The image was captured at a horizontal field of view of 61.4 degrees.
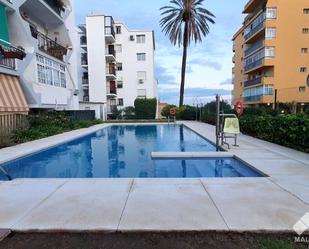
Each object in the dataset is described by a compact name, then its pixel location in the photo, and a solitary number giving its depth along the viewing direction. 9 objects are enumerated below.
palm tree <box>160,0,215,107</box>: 32.91
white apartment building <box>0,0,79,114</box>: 15.29
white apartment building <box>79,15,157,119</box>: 41.62
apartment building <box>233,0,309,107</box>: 38.50
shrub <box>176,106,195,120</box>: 33.22
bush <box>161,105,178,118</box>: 36.79
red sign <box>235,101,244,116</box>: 12.86
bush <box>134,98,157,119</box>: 37.72
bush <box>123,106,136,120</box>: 39.13
